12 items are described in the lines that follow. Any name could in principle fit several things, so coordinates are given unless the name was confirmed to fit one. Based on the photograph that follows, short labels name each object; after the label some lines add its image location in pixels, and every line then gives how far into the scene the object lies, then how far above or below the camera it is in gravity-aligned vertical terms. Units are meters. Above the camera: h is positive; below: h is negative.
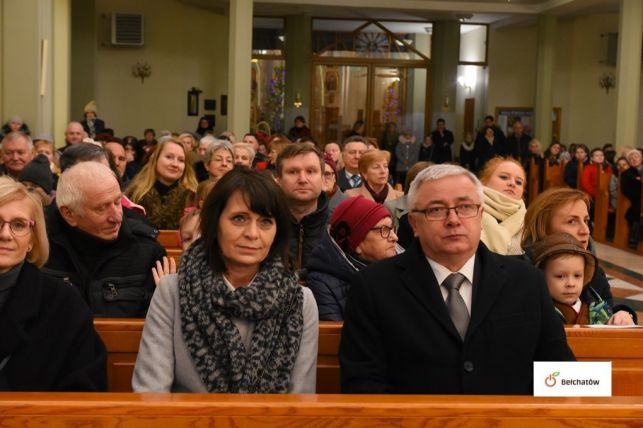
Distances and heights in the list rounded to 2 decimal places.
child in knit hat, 3.94 -0.62
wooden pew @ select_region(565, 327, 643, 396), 3.52 -0.82
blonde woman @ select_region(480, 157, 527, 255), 4.86 -0.46
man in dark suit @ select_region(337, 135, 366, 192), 9.12 -0.50
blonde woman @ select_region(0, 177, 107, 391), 2.86 -0.65
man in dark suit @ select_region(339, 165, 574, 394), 2.83 -0.57
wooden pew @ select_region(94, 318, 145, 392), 3.38 -0.82
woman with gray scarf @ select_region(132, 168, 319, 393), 2.82 -0.58
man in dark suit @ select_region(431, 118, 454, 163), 23.06 -0.59
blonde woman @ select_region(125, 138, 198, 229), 6.77 -0.55
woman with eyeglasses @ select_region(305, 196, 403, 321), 3.73 -0.53
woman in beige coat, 7.45 -0.48
